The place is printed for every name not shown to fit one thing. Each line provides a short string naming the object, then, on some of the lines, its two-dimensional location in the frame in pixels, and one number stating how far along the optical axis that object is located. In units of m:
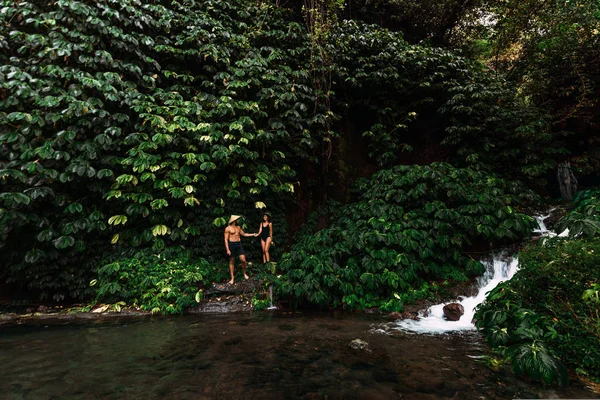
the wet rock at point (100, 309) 6.51
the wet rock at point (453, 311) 5.43
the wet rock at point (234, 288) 7.05
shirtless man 7.42
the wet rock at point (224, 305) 6.57
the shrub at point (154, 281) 6.49
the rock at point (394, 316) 5.60
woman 8.21
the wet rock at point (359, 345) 4.01
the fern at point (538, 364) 2.84
